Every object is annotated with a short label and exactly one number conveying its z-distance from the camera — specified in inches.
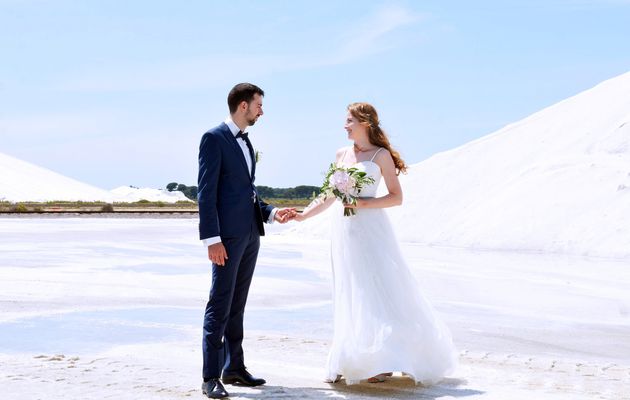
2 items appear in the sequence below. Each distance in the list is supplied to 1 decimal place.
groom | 221.5
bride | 233.0
